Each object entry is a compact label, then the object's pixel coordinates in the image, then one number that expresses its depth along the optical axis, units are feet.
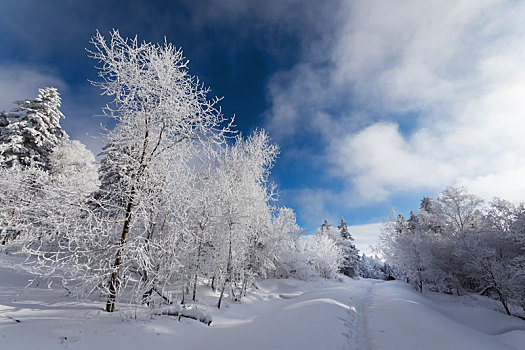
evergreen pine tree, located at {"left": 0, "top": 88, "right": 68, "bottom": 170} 64.59
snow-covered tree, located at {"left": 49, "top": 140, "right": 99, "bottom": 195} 88.99
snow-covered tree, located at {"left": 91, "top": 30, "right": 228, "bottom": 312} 23.30
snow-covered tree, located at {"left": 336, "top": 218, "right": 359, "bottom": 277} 179.63
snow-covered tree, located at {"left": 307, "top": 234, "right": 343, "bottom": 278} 123.95
